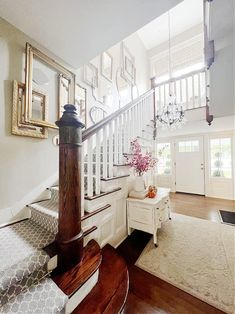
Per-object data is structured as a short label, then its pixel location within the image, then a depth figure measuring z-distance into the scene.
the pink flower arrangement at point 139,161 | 2.15
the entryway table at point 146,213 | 1.95
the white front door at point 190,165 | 4.71
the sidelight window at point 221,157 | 4.33
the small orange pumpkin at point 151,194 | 2.21
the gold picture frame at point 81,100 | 2.51
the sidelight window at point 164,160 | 5.33
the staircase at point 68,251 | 0.90
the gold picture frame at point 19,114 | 1.66
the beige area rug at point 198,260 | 1.31
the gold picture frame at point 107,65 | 3.10
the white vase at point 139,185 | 2.21
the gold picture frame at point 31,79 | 1.73
